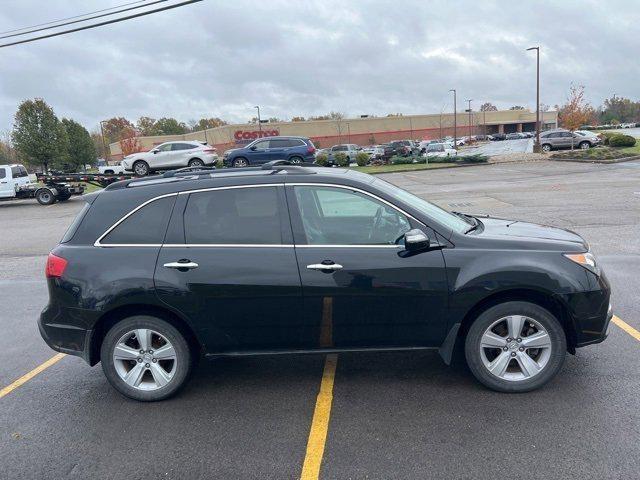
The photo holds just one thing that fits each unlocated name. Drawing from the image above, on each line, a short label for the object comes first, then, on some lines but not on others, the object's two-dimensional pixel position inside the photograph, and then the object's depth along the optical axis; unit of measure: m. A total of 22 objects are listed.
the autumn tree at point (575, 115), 46.03
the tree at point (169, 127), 105.00
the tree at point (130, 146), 69.12
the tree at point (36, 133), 33.28
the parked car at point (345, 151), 41.56
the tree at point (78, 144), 54.06
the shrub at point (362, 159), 38.59
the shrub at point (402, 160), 37.67
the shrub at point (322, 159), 39.31
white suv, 24.05
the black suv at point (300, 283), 3.75
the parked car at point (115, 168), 30.63
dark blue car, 25.45
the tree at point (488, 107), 115.15
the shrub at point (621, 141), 36.69
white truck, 22.39
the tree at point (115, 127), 110.69
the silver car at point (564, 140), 39.00
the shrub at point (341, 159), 39.07
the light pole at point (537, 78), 35.87
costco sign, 70.94
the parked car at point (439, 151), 39.76
